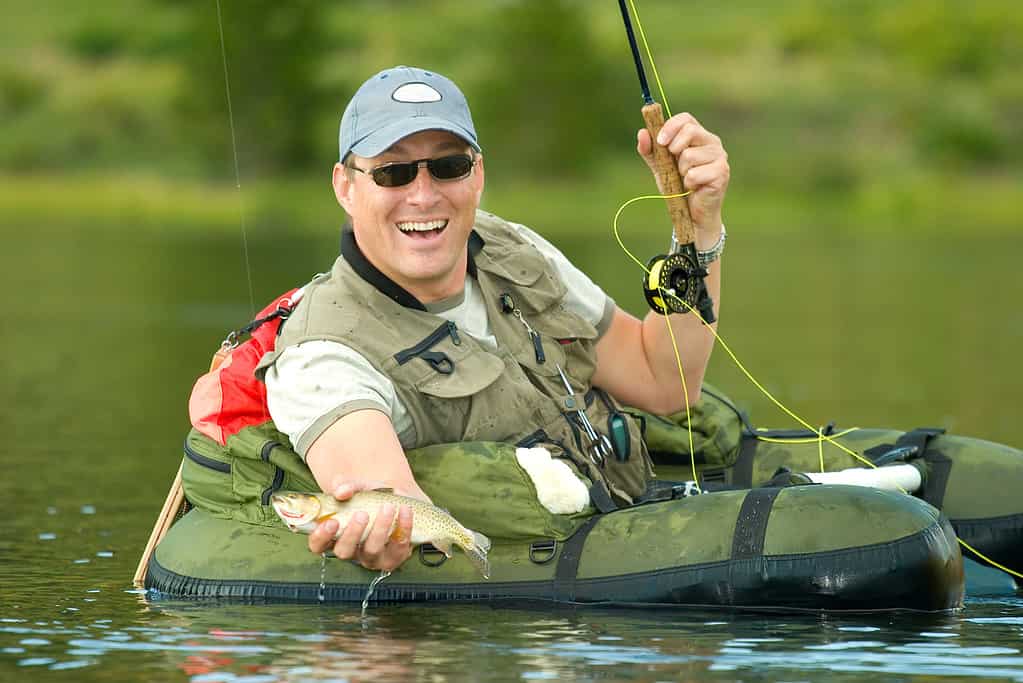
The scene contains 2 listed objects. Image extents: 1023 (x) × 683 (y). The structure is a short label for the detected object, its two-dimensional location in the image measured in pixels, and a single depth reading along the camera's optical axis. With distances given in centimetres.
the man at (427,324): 1153
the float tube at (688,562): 1174
